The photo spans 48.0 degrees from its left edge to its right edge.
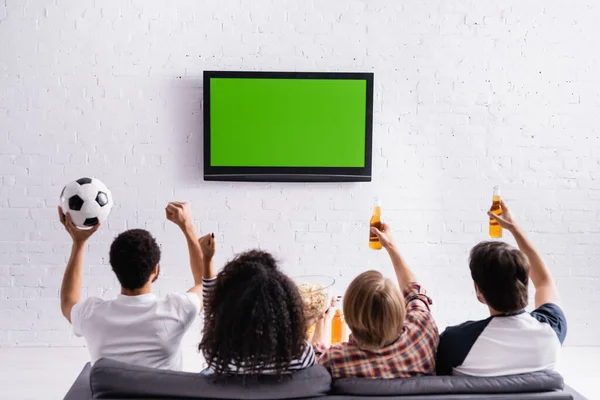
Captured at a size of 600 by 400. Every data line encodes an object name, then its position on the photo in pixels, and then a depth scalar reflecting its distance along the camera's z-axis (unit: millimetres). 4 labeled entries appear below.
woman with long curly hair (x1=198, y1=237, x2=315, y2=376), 1890
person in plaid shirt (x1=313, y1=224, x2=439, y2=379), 2059
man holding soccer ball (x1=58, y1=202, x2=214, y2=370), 2229
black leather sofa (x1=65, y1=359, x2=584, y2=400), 1898
